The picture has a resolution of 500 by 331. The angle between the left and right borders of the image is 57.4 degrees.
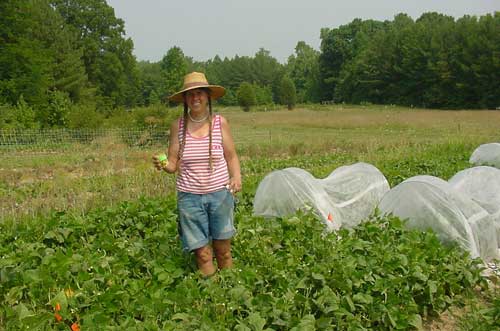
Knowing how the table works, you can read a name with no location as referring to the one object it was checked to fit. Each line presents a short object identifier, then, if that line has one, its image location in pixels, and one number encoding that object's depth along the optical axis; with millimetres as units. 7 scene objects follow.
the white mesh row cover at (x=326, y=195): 4895
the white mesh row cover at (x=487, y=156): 8938
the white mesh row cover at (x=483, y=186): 5188
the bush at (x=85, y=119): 17938
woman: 3443
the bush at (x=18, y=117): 18897
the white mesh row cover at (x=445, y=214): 4363
